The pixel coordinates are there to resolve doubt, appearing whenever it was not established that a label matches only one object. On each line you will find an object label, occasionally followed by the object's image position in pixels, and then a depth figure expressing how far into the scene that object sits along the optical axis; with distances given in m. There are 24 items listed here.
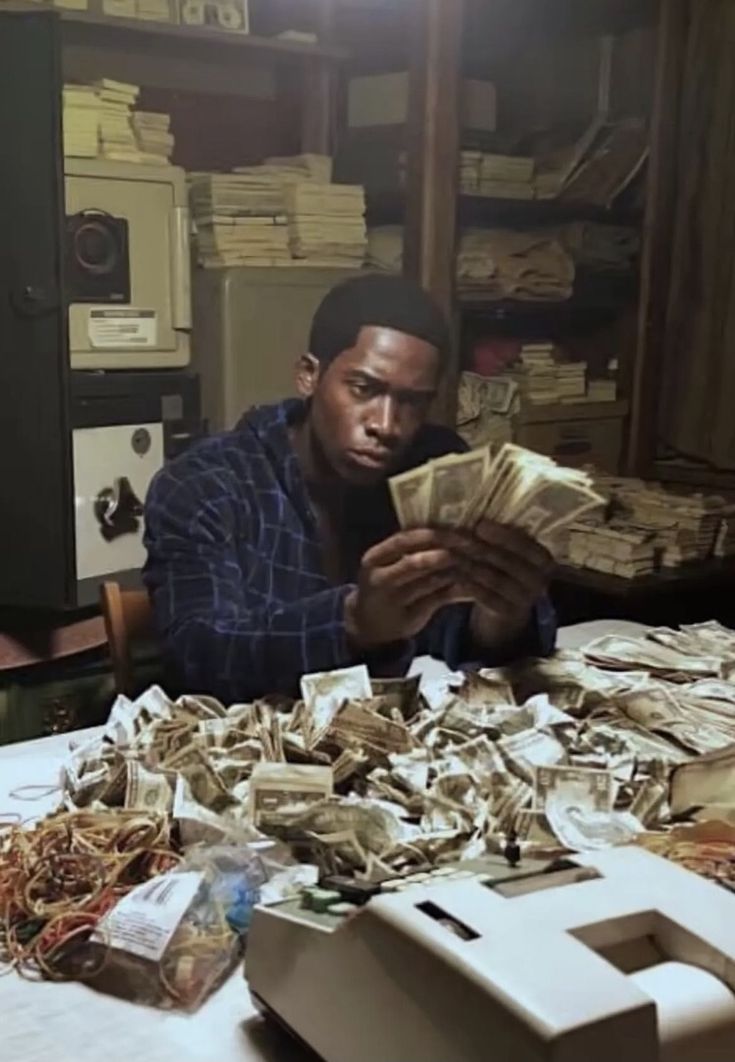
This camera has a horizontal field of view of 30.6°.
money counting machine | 0.68
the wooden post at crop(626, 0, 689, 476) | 3.28
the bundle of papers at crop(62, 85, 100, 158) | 2.60
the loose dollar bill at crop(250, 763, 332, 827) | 1.09
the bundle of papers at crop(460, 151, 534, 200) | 3.08
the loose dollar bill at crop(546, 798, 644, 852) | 1.08
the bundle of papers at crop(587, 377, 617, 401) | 3.46
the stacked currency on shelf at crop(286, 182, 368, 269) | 2.92
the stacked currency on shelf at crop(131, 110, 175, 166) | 2.73
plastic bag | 0.91
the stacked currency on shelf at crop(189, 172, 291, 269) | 2.84
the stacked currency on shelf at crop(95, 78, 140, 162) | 2.67
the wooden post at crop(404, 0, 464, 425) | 2.91
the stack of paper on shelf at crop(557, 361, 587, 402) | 3.37
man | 1.51
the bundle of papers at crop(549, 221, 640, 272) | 3.37
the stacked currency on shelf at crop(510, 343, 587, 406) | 3.30
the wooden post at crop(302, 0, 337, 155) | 3.22
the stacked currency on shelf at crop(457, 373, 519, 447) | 3.23
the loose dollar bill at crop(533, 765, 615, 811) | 1.12
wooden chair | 1.78
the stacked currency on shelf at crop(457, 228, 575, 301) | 3.14
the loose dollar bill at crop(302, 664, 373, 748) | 1.32
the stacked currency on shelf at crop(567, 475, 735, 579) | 3.00
